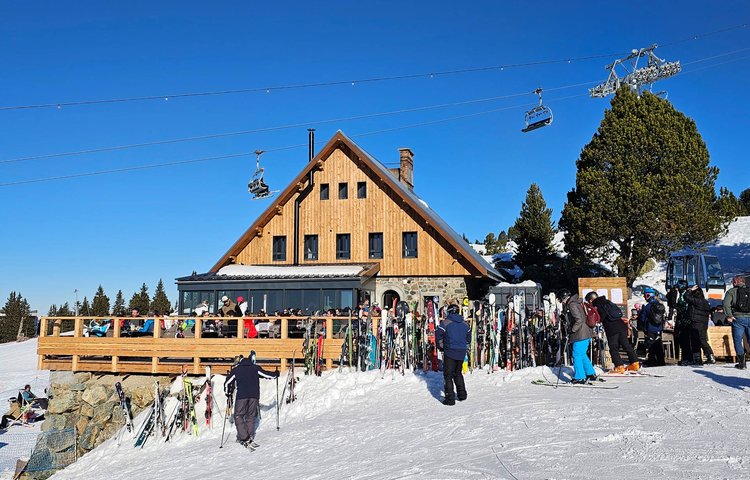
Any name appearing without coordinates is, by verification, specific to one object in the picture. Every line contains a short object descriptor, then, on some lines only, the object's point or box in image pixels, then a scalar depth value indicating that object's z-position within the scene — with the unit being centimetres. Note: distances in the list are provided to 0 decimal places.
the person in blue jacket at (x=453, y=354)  1020
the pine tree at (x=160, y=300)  6519
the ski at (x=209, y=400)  1209
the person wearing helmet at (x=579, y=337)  1026
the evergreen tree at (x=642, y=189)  2819
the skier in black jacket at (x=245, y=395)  999
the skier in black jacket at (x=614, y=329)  1098
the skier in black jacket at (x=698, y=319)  1160
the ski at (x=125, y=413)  1265
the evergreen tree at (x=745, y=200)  6088
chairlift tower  3140
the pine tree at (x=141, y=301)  6336
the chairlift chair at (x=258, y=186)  2558
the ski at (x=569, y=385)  1010
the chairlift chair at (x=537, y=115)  1917
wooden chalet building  2248
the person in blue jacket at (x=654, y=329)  1283
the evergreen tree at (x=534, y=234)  3644
